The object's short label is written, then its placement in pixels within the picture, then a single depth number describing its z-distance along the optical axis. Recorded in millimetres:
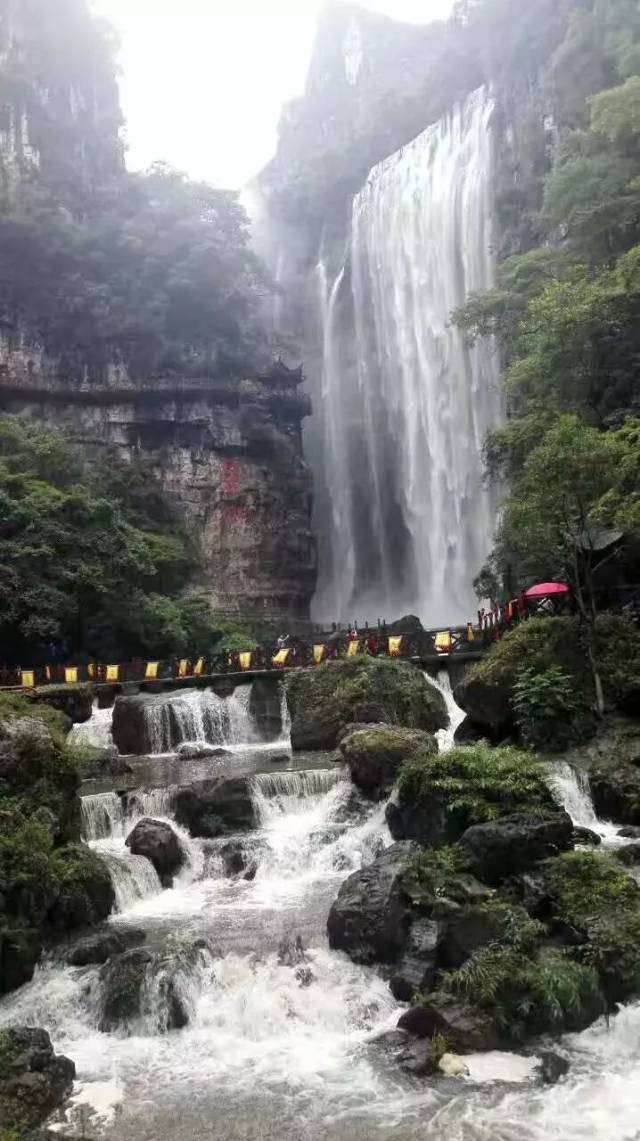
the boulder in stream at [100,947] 8500
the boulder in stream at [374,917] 8266
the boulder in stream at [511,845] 8953
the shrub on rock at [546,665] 14305
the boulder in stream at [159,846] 11008
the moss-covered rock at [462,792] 10000
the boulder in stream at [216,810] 12336
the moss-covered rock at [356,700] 17562
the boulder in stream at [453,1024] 6727
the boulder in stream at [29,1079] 5938
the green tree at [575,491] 13938
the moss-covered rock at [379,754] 13008
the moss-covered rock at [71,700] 21328
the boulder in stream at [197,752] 18469
